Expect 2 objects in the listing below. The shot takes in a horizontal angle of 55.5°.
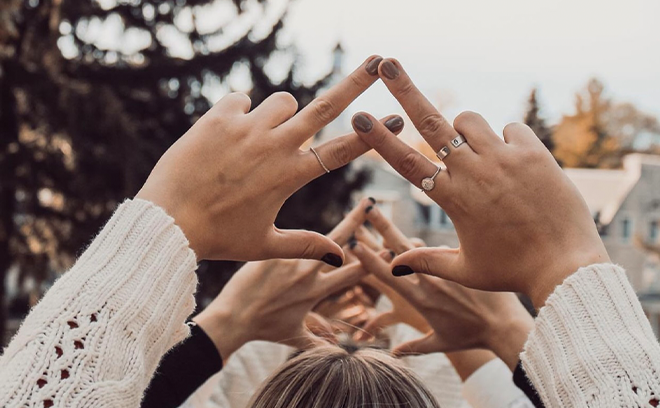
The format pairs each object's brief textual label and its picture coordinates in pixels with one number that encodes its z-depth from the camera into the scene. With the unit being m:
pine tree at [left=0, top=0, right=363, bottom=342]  5.76
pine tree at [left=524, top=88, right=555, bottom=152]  15.36
